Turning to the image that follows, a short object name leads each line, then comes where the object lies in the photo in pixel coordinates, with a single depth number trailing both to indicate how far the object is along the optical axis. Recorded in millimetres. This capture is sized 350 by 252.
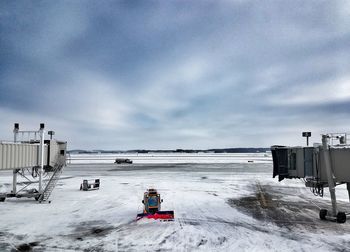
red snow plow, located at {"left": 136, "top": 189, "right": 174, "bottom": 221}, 21683
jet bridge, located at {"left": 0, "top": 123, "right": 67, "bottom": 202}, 23719
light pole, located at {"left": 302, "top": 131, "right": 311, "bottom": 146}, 24109
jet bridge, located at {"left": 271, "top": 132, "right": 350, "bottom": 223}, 20703
